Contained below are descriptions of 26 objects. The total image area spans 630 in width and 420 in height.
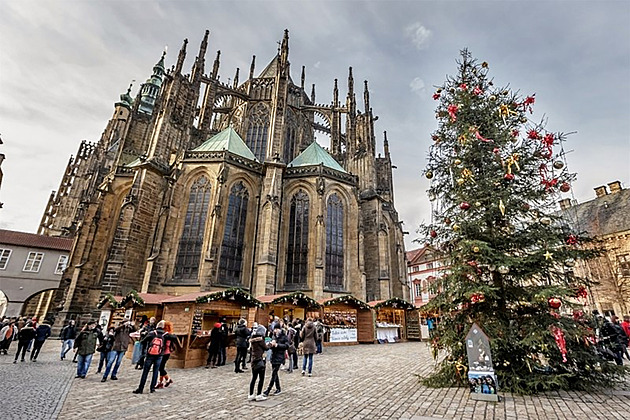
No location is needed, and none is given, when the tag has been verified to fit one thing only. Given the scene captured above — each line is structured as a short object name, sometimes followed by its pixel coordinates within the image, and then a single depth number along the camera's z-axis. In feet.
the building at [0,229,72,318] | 78.38
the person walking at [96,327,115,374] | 26.43
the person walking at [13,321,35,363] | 33.58
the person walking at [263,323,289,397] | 20.16
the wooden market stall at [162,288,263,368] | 33.71
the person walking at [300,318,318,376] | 27.58
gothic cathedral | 63.77
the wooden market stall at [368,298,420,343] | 61.82
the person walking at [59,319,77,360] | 36.94
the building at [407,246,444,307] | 135.51
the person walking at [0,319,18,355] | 39.32
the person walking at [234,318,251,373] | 28.84
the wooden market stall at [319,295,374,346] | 55.21
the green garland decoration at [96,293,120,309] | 46.57
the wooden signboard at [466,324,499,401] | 17.86
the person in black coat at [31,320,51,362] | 34.66
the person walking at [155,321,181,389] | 22.21
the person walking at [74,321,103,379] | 25.58
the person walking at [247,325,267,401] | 18.58
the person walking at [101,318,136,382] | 25.94
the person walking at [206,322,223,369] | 33.91
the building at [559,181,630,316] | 68.85
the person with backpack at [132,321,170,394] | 21.12
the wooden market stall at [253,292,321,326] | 49.42
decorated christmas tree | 19.29
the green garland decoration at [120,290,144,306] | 45.05
